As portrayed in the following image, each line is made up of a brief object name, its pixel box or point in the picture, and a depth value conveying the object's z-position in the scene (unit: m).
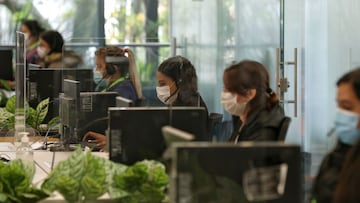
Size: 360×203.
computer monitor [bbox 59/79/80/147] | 7.08
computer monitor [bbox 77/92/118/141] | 6.45
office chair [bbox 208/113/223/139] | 4.97
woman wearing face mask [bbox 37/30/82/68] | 11.84
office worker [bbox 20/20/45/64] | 13.49
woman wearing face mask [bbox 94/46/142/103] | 6.49
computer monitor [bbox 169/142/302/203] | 3.76
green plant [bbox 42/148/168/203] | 4.39
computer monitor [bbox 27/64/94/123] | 7.88
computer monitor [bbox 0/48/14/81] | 11.77
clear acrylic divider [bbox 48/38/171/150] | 6.66
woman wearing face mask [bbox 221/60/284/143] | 5.30
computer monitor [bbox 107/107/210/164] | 4.85
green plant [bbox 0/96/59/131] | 7.63
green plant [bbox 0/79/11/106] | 8.90
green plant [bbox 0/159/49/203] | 4.52
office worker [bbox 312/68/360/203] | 4.01
